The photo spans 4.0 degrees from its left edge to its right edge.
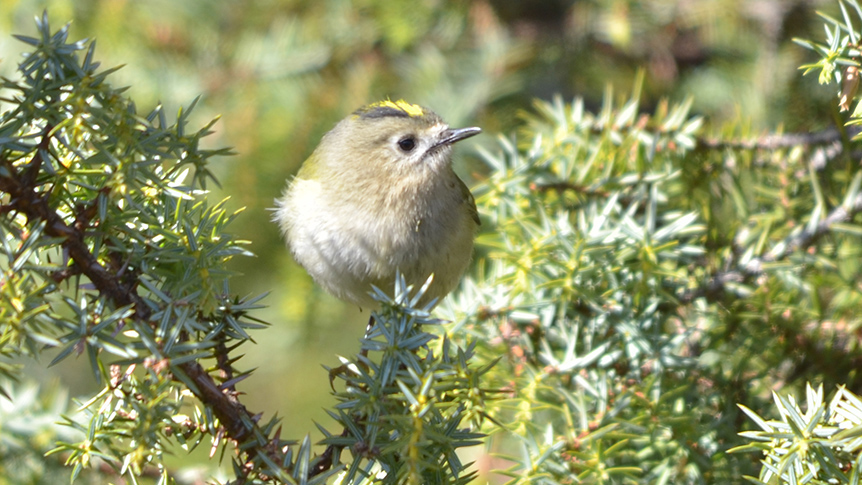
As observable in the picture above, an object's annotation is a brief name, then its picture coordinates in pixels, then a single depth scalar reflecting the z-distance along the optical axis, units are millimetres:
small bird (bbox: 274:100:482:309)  2467
